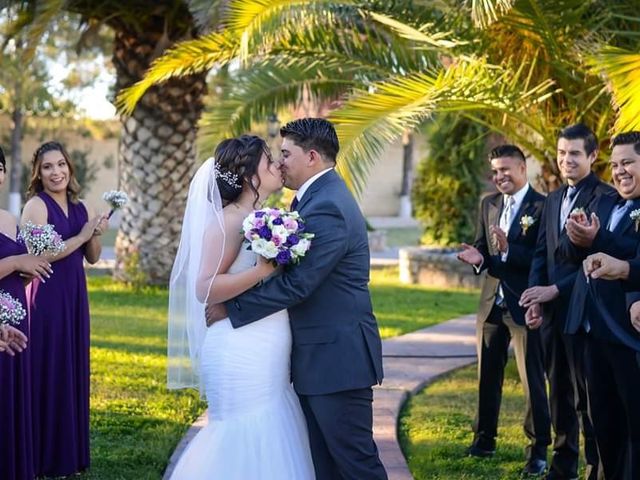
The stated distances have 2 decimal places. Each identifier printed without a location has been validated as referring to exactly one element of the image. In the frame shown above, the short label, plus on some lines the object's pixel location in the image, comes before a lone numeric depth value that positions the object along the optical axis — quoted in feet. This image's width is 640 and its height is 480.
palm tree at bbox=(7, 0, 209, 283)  53.11
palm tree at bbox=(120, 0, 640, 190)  28.76
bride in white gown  16.89
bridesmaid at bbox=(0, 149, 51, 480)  18.92
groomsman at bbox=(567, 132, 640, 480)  17.89
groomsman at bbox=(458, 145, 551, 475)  23.00
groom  16.40
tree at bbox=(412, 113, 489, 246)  62.70
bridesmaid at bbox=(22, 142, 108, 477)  21.85
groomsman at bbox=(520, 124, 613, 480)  20.22
